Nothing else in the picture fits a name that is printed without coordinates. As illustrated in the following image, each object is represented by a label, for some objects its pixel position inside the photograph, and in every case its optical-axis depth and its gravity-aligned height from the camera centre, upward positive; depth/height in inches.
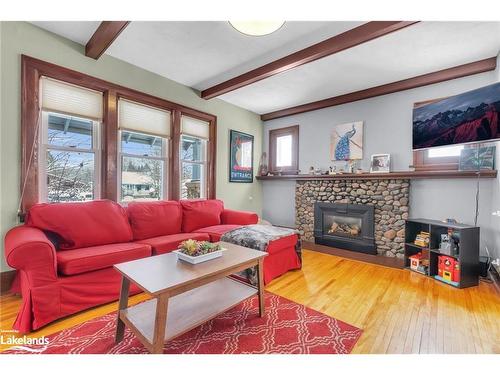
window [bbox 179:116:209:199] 150.1 +16.9
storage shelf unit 99.2 -29.7
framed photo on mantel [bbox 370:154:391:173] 136.3 +12.8
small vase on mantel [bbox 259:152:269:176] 196.9 +15.8
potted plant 68.3 -21.2
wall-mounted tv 87.7 +28.3
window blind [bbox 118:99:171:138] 120.2 +35.3
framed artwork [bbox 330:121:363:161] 147.7 +28.2
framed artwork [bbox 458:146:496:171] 107.4 +12.8
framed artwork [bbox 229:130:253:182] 176.9 +21.1
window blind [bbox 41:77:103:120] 96.0 +36.5
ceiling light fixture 70.6 +49.0
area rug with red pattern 59.9 -43.4
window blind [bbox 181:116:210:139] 148.0 +37.2
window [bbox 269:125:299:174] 181.0 +27.8
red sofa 67.2 -25.1
